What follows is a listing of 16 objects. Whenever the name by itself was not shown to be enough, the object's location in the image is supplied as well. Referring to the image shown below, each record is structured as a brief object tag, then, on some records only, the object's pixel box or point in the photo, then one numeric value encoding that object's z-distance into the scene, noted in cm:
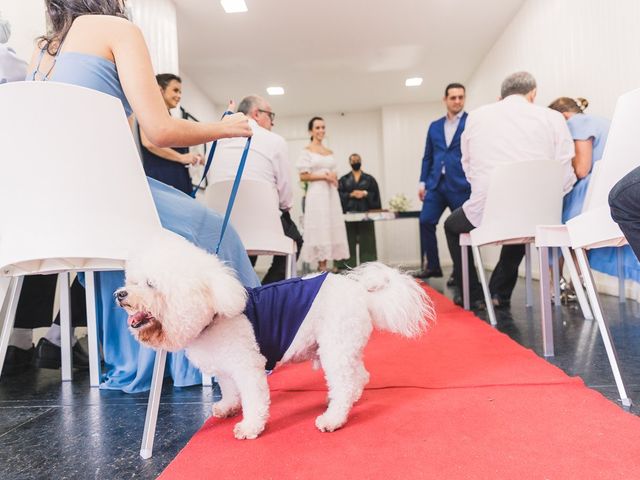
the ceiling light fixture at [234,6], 483
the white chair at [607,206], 137
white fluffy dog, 113
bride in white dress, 488
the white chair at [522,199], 245
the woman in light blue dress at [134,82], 133
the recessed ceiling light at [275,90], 754
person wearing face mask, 666
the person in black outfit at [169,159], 318
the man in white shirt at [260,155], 303
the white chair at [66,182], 121
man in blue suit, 421
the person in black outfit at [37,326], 224
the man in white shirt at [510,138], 266
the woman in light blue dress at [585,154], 294
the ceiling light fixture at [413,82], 750
